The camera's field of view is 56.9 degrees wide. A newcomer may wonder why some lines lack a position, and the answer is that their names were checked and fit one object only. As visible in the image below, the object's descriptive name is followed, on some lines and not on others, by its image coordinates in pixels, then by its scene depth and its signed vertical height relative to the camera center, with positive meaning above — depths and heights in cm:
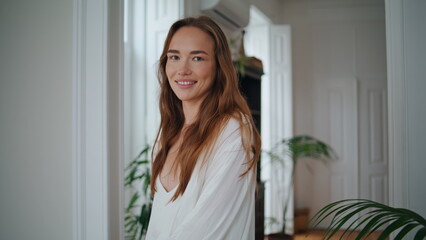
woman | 128 -5
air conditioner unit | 332 +111
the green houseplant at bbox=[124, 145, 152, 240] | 256 -49
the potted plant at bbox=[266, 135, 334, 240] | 407 -17
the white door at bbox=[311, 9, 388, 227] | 566 +50
